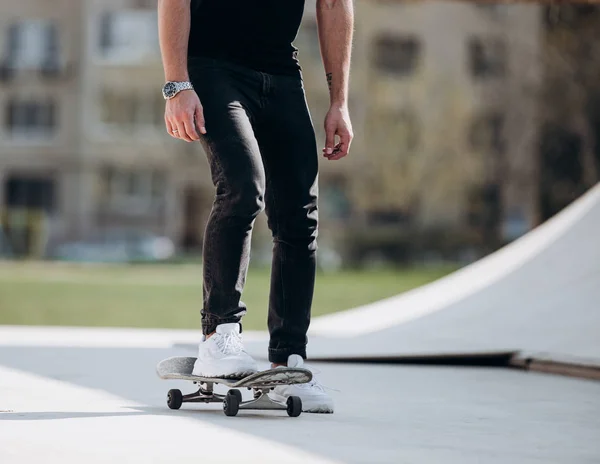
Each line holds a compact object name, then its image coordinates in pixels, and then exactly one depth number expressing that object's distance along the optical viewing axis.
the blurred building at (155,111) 98.31
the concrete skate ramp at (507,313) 13.80
